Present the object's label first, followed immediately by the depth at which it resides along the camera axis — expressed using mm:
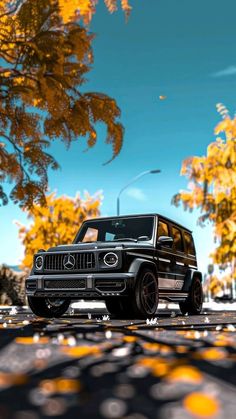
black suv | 8047
